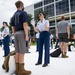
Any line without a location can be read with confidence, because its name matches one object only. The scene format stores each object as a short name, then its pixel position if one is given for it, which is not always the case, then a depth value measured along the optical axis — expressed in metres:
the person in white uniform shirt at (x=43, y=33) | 2.60
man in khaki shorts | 2.02
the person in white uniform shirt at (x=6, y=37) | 3.67
